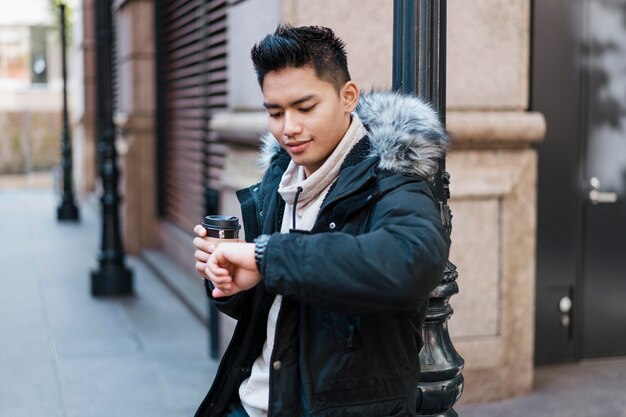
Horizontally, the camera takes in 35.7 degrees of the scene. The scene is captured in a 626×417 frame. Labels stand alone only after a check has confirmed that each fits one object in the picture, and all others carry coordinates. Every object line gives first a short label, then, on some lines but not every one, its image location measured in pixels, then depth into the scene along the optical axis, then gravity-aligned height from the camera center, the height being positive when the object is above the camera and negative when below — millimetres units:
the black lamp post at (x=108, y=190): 10008 -873
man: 2160 -313
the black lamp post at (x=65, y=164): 17969 -1018
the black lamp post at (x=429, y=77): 3162 +110
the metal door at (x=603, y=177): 6605 -456
